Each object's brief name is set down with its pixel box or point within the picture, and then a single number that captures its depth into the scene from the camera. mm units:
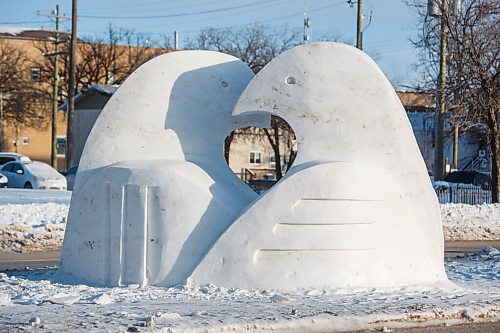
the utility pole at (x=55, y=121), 46406
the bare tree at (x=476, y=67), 28391
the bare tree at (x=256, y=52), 44375
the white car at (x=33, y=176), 37500
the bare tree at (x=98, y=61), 66875
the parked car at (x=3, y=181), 38656
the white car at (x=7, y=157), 49284
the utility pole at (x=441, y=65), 29078
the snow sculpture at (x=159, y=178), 12656
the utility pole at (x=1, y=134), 63894
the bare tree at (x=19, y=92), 65938
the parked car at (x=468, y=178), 45500
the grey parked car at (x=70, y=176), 39844
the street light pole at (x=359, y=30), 29969
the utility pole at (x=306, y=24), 48603
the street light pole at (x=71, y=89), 38312
